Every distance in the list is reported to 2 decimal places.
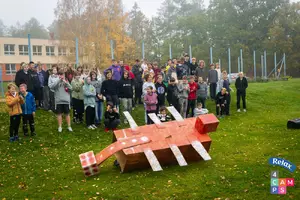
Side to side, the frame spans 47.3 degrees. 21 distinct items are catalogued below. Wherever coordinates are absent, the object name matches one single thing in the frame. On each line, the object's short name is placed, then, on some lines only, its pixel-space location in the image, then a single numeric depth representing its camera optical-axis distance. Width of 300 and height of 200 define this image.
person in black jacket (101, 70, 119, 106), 12.18
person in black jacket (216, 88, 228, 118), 14.34
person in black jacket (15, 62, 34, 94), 12.34
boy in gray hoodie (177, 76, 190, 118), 13.11
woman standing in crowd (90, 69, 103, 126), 12.26
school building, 38.59
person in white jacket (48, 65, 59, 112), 11.25
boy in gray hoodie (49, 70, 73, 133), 11.17
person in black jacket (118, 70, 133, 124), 12.79
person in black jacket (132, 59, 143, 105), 14.98
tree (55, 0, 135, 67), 35.25
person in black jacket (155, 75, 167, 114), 12.82
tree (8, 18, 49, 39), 82.65
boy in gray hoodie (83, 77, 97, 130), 11.80
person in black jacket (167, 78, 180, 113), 13.17
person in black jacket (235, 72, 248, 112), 15.41
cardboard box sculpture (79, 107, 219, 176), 7.12
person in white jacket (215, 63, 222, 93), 16.21
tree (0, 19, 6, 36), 98.64
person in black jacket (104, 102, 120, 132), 11.30
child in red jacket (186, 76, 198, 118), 13.73
